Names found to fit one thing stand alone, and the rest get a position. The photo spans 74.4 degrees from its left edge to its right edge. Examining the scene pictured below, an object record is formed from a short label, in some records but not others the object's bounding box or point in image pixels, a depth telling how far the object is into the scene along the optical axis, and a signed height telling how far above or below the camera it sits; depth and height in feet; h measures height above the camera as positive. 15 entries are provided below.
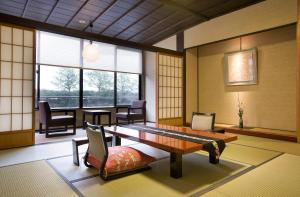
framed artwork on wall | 15.43 +2.74
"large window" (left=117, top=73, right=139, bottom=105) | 21.84 +1.42
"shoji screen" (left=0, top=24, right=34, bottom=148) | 10.73 +0.81
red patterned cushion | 6.83 -2.22
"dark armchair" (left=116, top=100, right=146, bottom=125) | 18.15 -1.26
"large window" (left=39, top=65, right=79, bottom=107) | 17.07 +1.32
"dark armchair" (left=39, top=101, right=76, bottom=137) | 13.82 -1.38
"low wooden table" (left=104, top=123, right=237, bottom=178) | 6.49 -1.51
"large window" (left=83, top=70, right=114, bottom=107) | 19.47 +1.23
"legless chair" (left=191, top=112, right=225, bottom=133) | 10.45 -1.17
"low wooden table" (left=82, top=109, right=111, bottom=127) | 16.51 -1.07
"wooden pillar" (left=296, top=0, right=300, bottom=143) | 11.75 +1.24
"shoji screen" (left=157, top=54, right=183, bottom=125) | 18.38 +1.08
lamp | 14.10 +3.45
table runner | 7.07 -1.49
